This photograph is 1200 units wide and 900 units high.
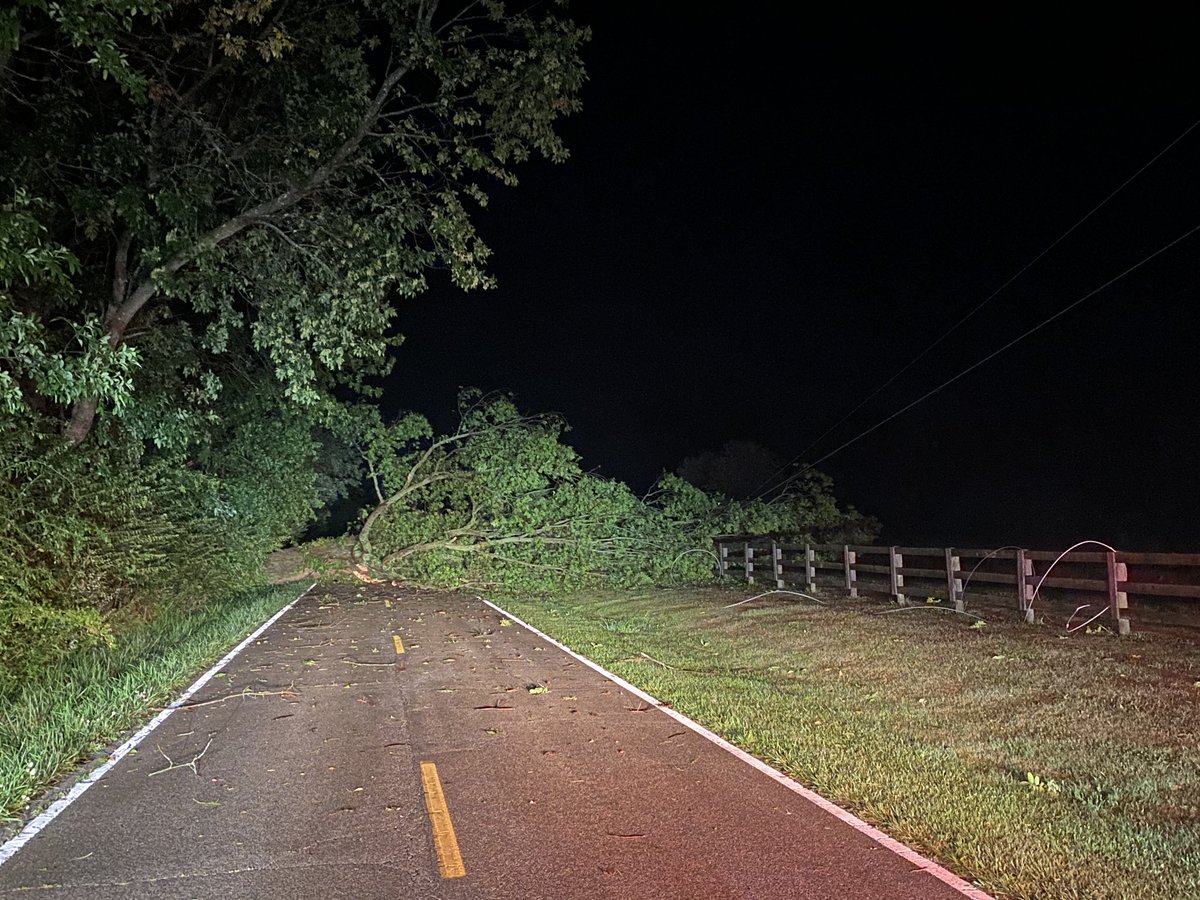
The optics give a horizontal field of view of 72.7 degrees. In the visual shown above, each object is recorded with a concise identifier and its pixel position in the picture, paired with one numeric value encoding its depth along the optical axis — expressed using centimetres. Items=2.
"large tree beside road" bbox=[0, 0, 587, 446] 991
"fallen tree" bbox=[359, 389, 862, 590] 2262
